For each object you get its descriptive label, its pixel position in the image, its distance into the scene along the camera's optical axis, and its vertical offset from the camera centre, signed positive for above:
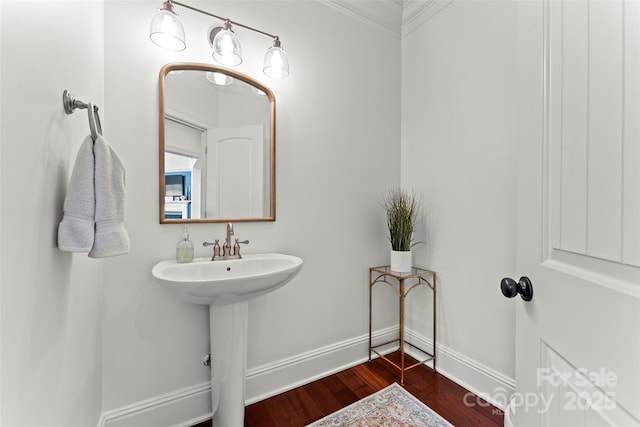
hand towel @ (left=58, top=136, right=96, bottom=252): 0.74 +0.01
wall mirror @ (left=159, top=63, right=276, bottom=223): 1.39 +0.35
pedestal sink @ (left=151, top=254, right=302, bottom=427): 1.24 -0.57
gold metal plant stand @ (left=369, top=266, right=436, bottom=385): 1.75 -0.51
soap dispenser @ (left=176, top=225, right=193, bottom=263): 1.33 -0.19
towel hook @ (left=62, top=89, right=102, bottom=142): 0.79 +0.30
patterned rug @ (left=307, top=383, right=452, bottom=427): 1.40 -1.05
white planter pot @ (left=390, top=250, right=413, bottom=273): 1.82 -0.32
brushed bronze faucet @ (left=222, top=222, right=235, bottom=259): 1.44 -0.18
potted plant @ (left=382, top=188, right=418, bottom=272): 1.83 -0.14
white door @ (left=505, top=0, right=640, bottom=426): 0.44 +0.00
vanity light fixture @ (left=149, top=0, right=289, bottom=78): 1.23 +0.81
